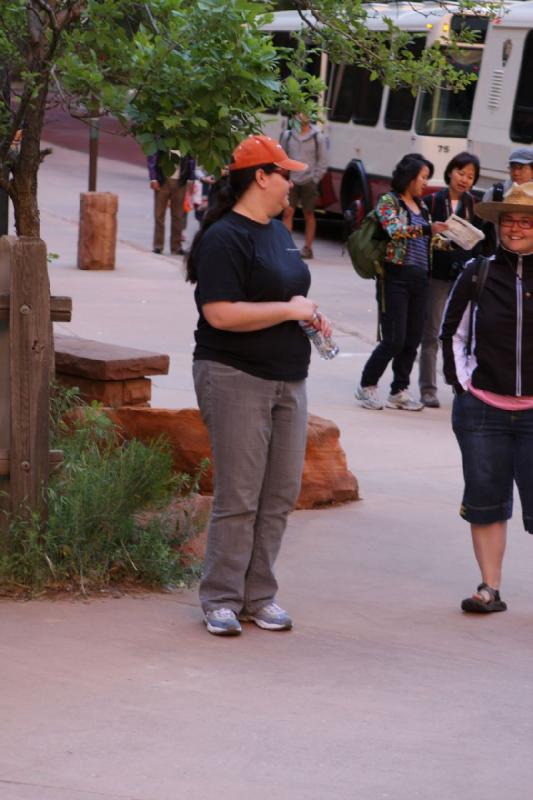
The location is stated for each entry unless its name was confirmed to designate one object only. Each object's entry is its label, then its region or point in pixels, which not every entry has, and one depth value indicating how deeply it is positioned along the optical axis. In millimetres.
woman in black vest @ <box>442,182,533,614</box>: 10241
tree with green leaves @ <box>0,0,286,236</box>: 9830
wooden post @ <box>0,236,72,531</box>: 9956
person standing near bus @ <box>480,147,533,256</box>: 15762
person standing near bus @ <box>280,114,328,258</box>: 33460
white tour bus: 30676
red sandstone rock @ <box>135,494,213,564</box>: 11116
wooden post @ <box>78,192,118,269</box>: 28555
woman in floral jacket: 17062
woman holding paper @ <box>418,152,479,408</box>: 17645
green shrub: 10168
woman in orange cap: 9227
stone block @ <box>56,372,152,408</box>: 13555
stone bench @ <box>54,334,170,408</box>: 13482
